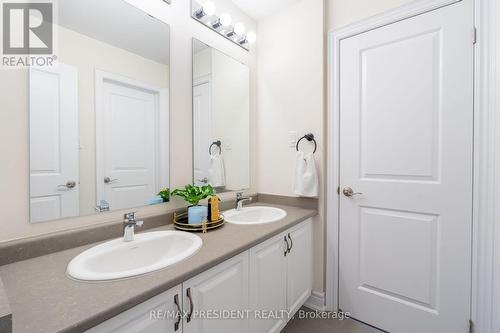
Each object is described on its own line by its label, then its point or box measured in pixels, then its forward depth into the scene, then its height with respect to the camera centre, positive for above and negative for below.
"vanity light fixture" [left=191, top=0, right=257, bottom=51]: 1.53 +1.03
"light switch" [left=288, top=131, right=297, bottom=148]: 1.88 +0.20
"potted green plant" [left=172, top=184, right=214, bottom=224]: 1.28 -0.21
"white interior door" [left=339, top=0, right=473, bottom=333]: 1.32 -0.06
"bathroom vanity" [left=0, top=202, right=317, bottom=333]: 0.60 -0.41
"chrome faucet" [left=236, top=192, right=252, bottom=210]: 1.75 -0.29
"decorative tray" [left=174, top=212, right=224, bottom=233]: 1.23 -0.35
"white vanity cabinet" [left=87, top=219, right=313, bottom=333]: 0.74 -0.58
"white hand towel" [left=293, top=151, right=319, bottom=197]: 1.73 -0.11
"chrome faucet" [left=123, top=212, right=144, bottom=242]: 1.07 -0.30
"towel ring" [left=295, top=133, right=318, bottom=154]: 1.79 +0.20
